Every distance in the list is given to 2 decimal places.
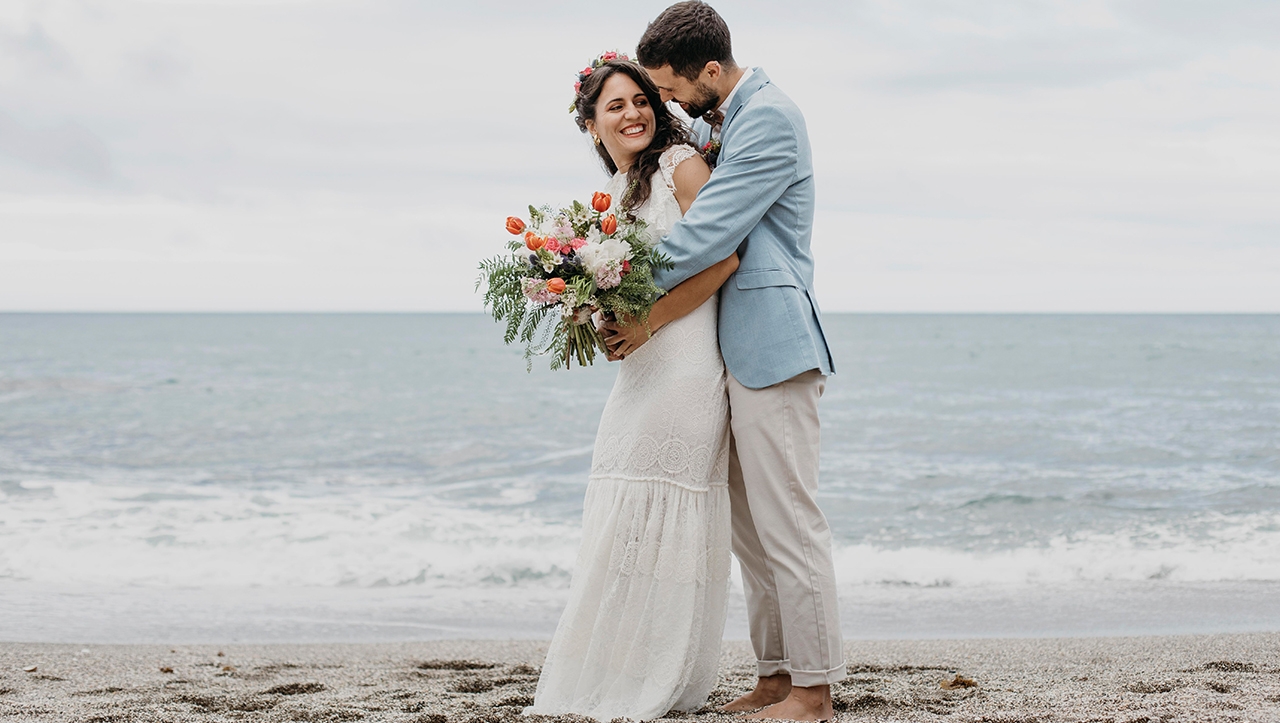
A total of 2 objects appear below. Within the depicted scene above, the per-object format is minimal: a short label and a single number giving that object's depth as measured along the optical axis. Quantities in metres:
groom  2.77
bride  2.93
